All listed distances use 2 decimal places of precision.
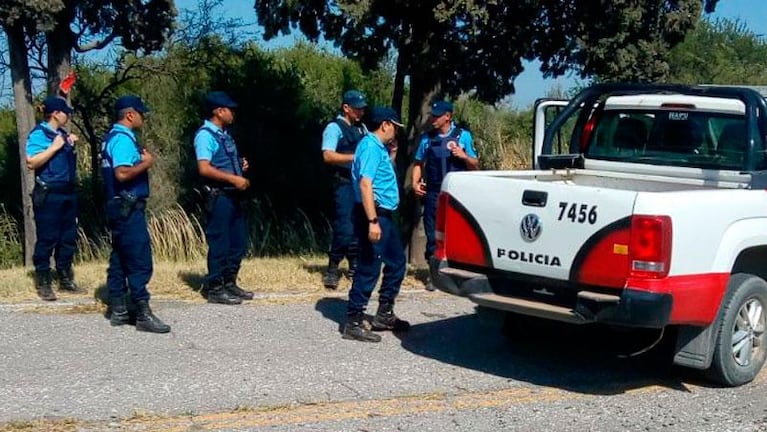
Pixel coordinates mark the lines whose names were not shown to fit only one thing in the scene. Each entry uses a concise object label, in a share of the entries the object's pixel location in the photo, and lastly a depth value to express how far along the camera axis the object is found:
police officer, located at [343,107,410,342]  7.93
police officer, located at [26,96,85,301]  9.29
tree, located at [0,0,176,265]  11.34
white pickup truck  6.51
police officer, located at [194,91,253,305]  9.15
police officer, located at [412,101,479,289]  9.90
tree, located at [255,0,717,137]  10.88
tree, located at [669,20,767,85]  21.27
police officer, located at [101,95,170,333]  8.18
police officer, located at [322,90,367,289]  9.79
